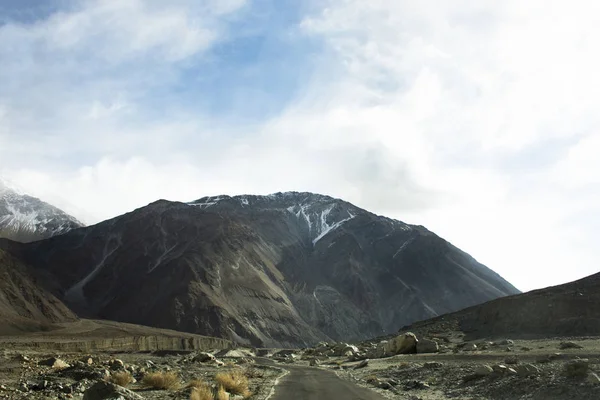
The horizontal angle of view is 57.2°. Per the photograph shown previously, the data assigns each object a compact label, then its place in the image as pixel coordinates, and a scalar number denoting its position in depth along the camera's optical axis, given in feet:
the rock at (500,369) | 74.76
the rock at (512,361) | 92.07
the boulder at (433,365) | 106.93
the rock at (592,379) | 59.88
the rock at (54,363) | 118.21
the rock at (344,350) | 233.14
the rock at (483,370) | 78.31
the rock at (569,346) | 118.63
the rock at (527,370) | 70.13
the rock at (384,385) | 85.35
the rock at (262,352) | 354.37
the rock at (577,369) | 63.41
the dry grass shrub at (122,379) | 84.90
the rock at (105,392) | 56.29
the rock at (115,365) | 125.59
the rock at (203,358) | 206.82
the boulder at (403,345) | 169.29
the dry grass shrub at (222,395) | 65.29
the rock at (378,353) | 178.50
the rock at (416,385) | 82.69
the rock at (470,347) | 151.86
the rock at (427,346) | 162.91
